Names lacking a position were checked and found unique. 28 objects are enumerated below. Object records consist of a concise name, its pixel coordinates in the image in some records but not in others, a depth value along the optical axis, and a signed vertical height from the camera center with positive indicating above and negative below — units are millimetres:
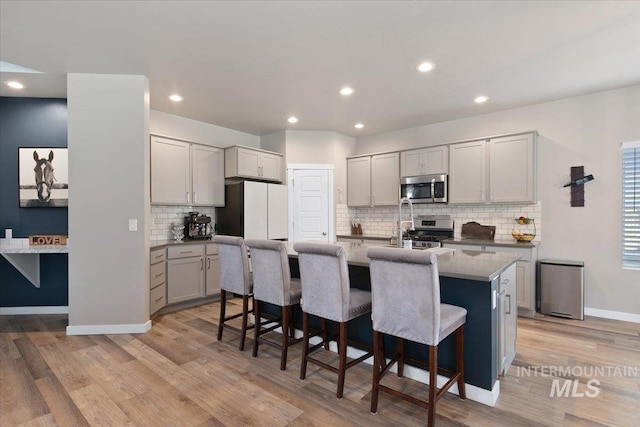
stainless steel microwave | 4797 +360
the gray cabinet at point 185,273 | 4121 -825
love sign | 3738 -340
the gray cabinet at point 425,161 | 4827 +786
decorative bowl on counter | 4121 -258
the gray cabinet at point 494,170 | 4117 +563
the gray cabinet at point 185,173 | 4305 +555
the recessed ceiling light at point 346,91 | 3748 +1448
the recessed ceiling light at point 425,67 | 3139 +1450
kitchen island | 2023 -739
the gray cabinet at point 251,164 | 4980 +774
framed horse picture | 3926 +424
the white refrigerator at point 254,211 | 4777 +2
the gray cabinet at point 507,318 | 2210 -786
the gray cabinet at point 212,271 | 4547 -869
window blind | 3713 +65
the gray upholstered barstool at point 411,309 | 1760 -577
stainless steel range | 4996 -282
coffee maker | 4641 -221
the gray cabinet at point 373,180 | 5344 +547
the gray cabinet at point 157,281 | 3779 -850
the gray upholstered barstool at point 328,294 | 2160 -590
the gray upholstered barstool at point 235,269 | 2908 -543
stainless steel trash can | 3734 -924
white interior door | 5520 +107
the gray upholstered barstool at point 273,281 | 2562 -583
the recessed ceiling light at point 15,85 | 3533 +1424
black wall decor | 3967 +338
